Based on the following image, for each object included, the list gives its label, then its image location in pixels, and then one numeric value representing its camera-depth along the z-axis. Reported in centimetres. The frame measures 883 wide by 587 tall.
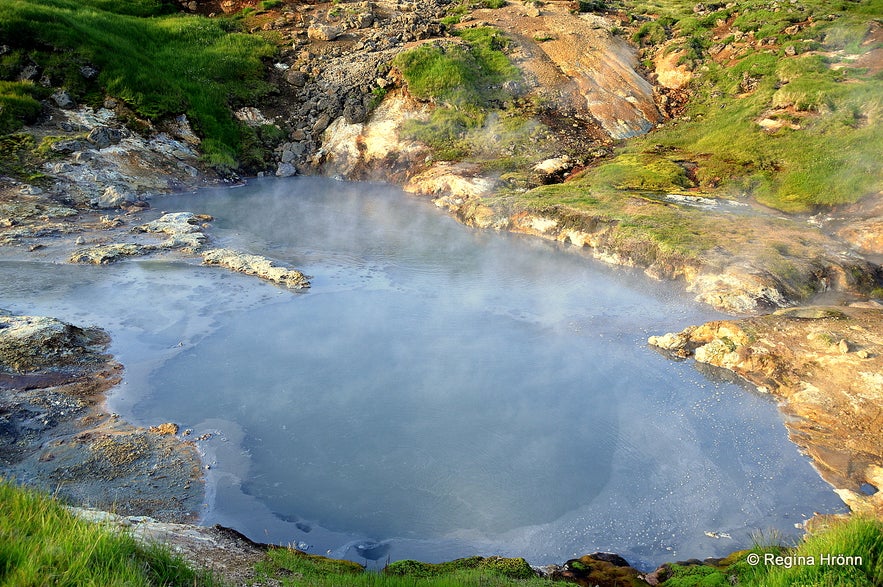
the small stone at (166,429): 867
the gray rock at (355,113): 2661
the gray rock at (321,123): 2725
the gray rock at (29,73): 2324
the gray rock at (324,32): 3191
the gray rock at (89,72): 2448
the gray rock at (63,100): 2305
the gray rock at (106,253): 1506
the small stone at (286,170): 2603
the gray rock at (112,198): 1953
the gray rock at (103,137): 2191
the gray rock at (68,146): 2077
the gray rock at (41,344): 988
